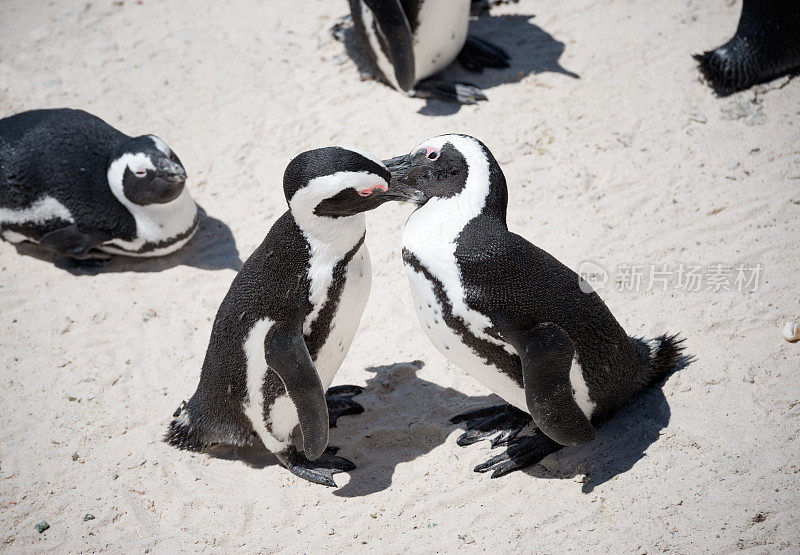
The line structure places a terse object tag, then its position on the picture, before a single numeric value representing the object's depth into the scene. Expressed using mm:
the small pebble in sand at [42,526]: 3273
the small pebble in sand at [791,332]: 3543
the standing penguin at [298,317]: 2979
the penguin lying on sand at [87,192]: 4836
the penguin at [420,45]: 5559
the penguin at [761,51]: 5285
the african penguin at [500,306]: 2764
